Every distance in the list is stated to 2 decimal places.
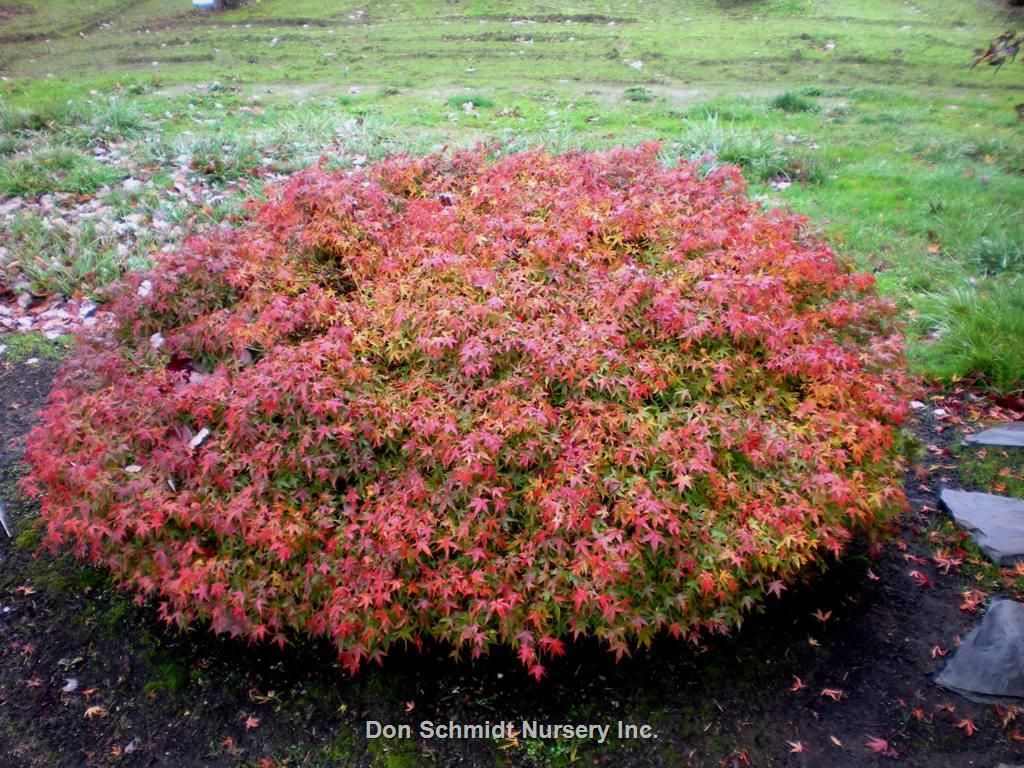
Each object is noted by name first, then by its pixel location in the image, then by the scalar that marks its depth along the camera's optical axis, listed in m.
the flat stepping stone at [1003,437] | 3.81
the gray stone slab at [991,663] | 2.66
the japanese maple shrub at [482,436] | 2.35
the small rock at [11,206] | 6.07
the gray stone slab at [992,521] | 3.17
